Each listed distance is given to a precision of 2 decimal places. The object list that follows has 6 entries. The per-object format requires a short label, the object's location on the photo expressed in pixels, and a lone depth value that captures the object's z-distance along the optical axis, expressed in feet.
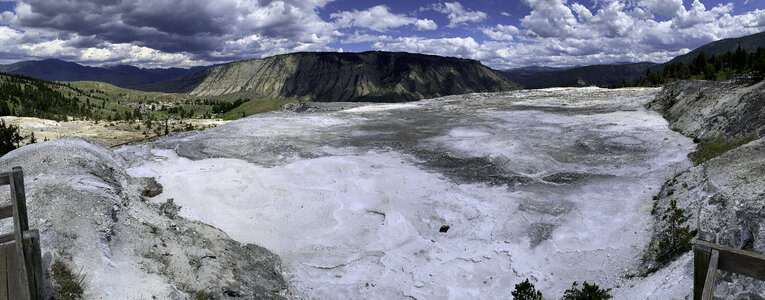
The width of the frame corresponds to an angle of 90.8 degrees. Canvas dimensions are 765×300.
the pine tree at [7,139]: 90.58
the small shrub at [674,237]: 30.88
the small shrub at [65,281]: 20.29
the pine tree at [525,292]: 28.37
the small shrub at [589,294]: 26.38
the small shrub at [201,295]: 25.53
